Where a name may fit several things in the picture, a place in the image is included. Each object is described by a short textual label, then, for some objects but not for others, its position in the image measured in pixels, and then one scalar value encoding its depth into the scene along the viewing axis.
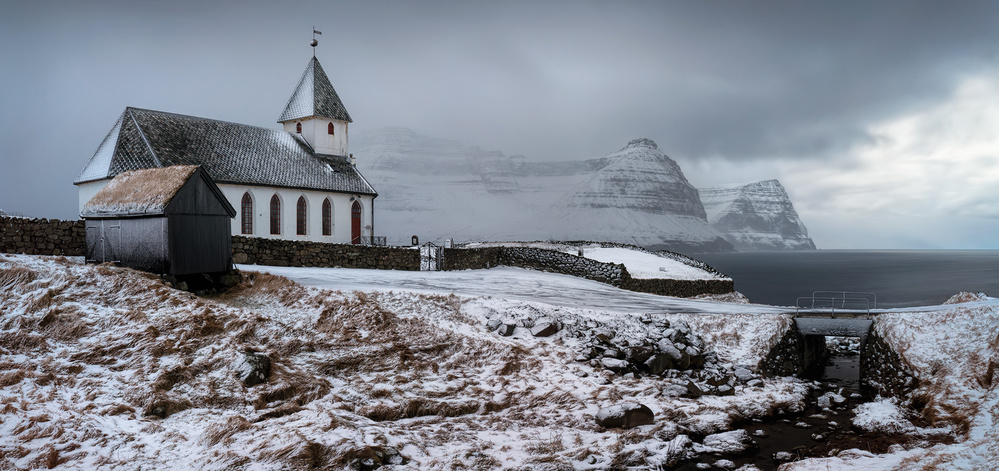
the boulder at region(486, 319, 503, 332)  19.08
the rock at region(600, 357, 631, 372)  17.31
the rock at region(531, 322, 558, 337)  18.83
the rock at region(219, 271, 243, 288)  20.36
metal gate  31.98
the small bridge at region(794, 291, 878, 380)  20.58
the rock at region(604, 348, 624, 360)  17.91
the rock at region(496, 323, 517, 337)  18.69
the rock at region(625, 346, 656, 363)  17.95
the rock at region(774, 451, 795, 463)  12.85
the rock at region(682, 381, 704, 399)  16.45
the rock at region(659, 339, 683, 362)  18.30
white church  33.66
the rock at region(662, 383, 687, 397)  16.33
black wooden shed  18.88
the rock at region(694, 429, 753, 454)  13.22
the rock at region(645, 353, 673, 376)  17.69
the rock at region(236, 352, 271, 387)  13.72
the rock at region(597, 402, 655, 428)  13.86
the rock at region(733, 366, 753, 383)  18.14
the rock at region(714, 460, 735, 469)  12.38
